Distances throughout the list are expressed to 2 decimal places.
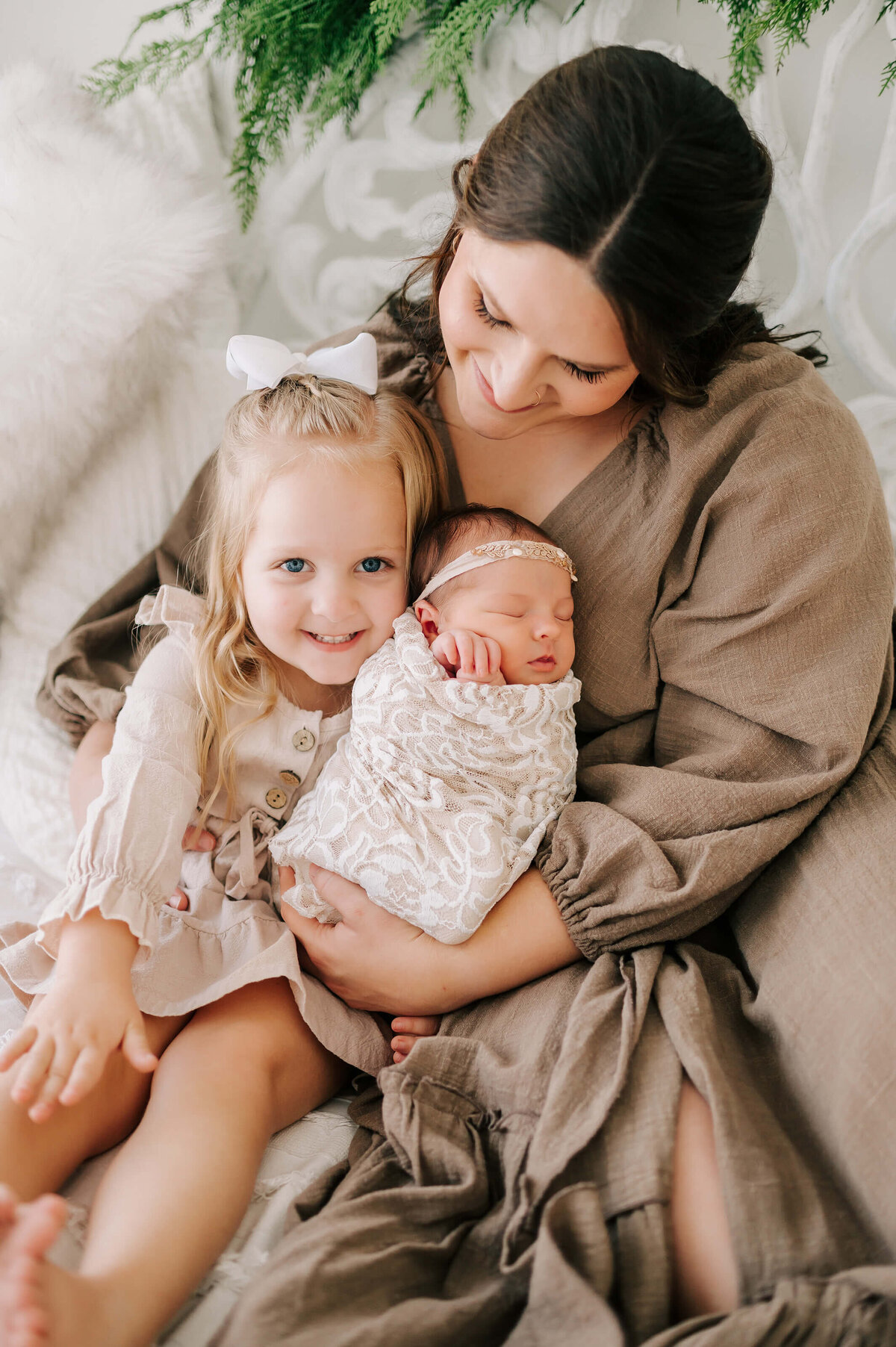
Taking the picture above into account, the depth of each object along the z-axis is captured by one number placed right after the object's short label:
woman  0.78
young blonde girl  0.84
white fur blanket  1.35
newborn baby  1.04
